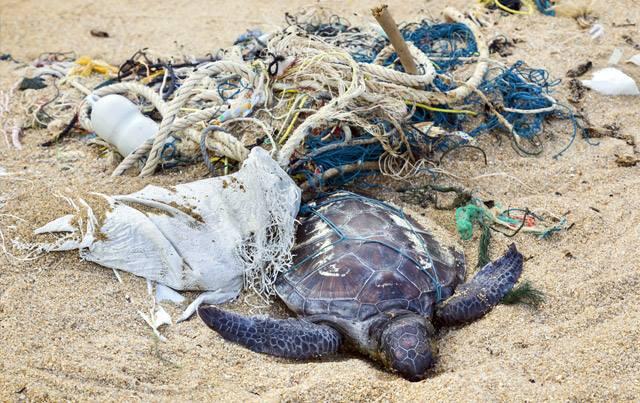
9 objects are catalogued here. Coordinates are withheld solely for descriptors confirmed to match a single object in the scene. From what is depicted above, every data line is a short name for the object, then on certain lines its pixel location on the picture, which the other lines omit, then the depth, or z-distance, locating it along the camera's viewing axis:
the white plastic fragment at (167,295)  2.59
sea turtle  2.41
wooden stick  3.08
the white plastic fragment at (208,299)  2.52
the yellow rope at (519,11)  4.96
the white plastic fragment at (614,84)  4.01
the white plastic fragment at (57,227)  2.60
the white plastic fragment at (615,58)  4.27
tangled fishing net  2.77
